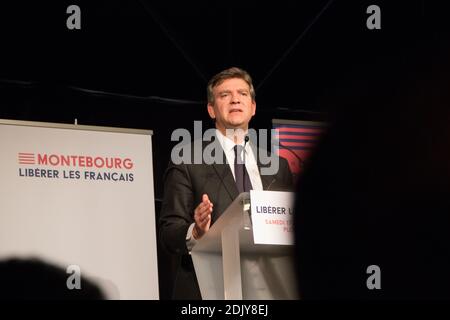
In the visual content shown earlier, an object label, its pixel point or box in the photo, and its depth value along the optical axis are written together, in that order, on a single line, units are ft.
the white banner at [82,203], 16.20
